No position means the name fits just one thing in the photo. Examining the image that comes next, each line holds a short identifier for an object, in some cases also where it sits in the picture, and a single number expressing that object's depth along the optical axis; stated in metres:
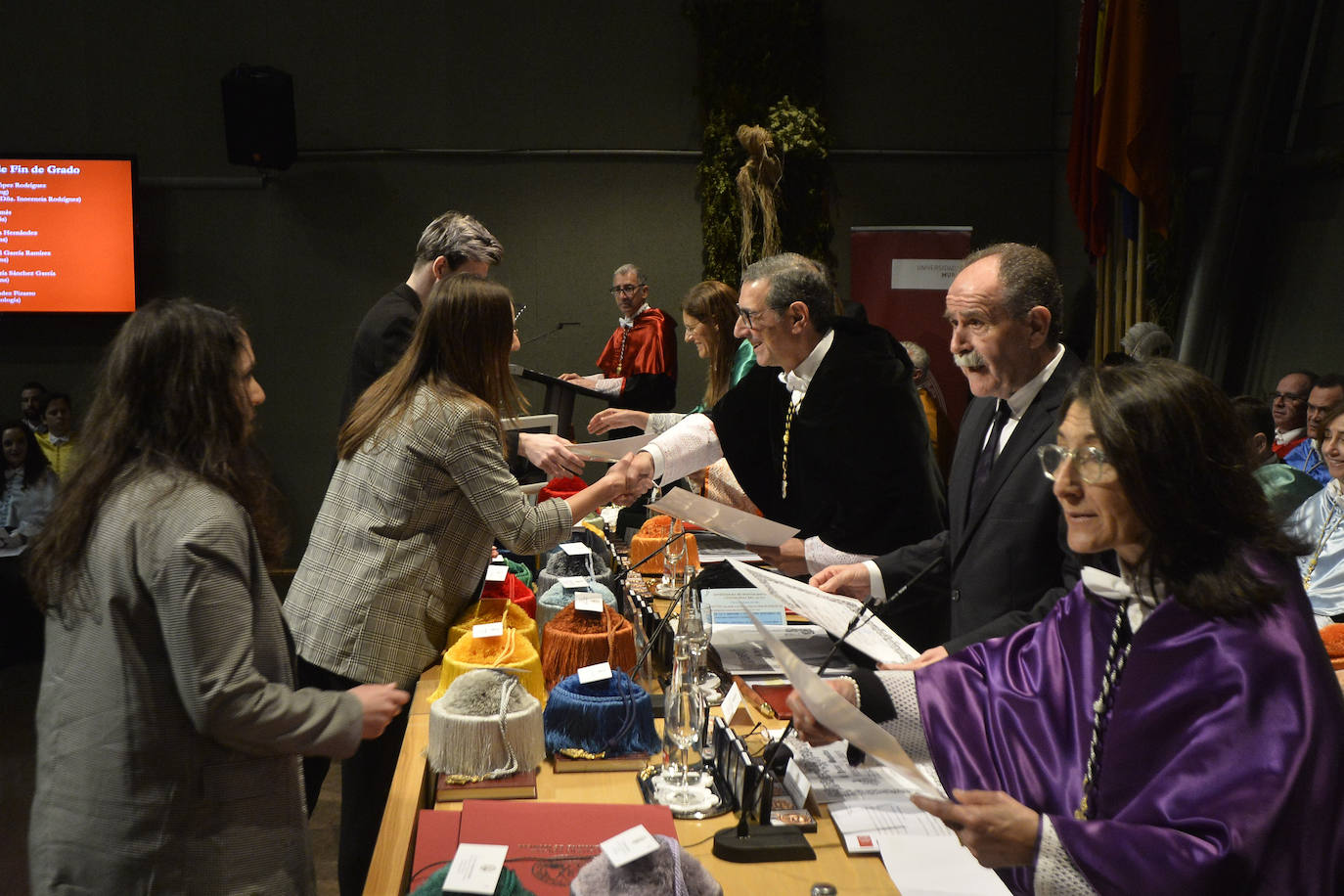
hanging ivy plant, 7.57
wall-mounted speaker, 6.94
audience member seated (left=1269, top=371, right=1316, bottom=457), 5.05
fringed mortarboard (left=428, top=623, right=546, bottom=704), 2.09
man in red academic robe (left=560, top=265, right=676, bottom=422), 6.92
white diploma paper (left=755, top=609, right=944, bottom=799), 1.24
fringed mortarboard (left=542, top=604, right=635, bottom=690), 2.18
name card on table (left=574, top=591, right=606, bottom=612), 2.24
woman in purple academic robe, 1.18
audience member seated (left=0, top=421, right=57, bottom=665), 5.66
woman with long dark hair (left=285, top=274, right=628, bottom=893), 2.27
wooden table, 1.52
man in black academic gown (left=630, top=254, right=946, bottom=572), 2.94
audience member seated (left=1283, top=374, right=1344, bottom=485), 4.54
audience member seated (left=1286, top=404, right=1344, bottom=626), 3.38
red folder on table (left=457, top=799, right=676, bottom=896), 1.51
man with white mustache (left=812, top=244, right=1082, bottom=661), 2.06
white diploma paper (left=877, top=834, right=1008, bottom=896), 1.51
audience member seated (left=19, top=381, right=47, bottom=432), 7.03
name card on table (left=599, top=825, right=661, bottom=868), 1.29
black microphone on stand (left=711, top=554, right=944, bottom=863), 1.58
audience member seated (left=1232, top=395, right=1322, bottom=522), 3.84
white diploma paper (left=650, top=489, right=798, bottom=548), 2.35
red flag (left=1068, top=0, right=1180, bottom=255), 6.07
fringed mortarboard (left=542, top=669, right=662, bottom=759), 1.92
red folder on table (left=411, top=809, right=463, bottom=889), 1.52
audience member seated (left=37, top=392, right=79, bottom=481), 6.70
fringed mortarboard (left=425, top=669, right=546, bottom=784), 1.82
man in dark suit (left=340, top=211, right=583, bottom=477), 3.35
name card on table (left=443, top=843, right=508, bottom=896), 1.28
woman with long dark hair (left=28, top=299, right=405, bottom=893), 1.40
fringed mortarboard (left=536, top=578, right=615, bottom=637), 2.52
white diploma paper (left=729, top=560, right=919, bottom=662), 1.77
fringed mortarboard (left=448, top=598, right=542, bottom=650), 2.27
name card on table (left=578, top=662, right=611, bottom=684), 1.95
